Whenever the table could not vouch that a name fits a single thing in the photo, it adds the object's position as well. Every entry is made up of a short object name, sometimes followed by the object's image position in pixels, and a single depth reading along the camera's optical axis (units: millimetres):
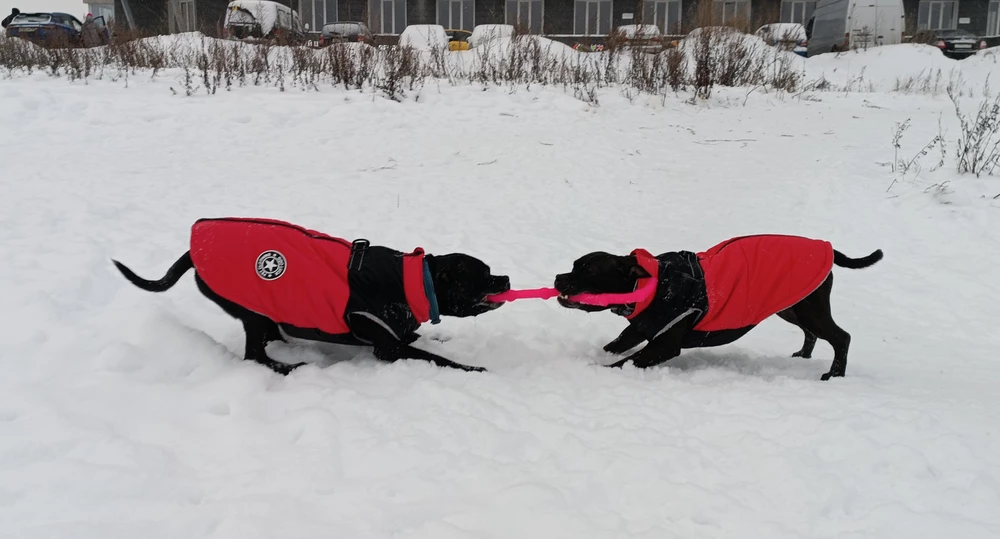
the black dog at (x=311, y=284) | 3314
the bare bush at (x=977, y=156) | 7199
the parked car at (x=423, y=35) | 15495
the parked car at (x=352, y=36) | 11562
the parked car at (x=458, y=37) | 18538
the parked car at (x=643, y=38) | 11695
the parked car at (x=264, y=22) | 12320
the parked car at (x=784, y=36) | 14062
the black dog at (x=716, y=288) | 3514
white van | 17859
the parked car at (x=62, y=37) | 11234
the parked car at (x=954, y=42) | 18766
